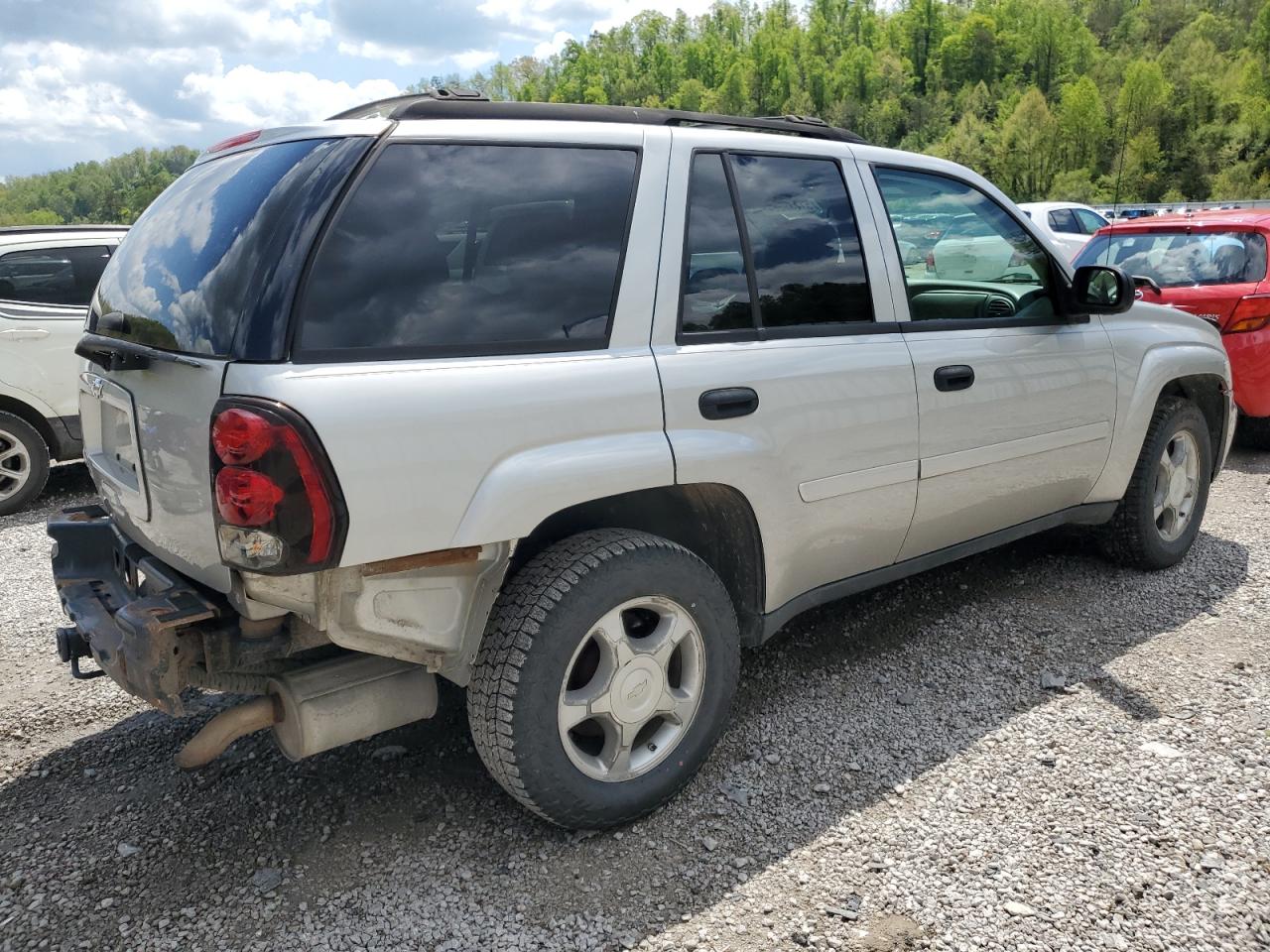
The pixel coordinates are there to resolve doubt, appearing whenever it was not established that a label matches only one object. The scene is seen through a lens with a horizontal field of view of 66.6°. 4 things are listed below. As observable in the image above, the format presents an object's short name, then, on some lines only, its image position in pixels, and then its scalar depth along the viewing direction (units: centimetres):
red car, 640
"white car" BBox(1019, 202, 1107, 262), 1620
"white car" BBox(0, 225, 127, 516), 657
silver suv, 217
